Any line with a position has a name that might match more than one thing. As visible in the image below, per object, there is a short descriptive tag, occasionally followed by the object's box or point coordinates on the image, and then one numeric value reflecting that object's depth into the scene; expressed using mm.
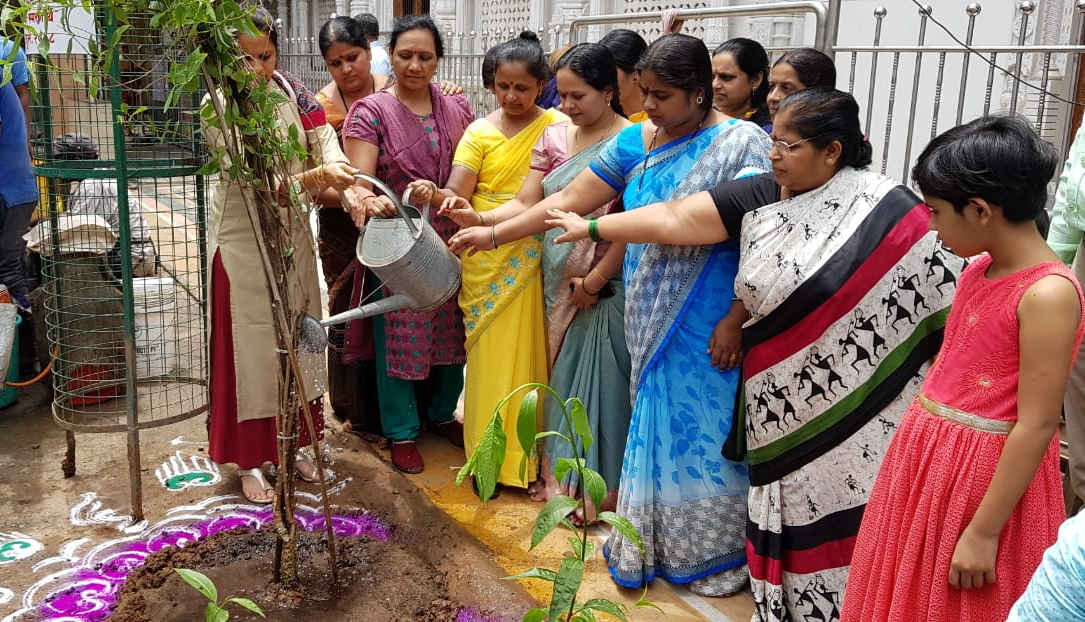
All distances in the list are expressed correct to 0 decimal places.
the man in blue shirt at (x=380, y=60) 7836
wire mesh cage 3008
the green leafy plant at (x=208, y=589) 2121
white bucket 4043
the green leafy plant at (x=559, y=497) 1803
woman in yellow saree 3479
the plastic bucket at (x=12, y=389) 4309
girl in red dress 1671
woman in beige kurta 3076
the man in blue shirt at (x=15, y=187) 4402
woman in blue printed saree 2762
